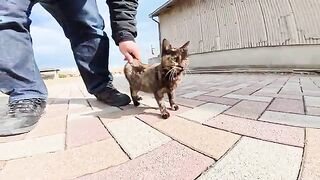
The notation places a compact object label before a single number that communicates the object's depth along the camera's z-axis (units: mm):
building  6141
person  1418
